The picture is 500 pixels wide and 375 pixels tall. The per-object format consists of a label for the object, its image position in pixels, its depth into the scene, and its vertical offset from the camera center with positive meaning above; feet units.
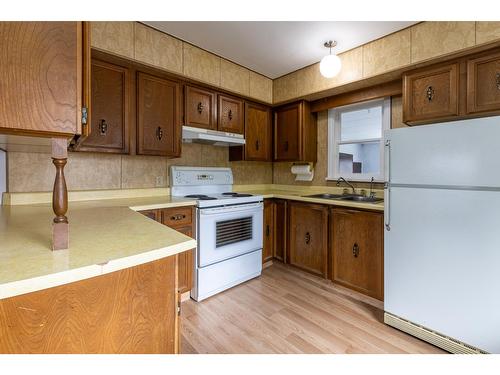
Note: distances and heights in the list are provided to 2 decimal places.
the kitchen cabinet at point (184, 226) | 6.77 -1.22
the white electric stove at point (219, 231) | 7.27 -1.53
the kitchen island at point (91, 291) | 1.92 -0.99
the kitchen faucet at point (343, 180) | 9.20 +0.15
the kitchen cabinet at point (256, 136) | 9.98 +2.04
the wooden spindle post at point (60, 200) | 2.47 -0.18
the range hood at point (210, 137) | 8.09 +1.64
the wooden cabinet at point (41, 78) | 2.13 +0.97
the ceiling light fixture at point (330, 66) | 6.86 +3.37
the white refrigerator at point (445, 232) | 4.67 -0.99
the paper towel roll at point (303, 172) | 10.59 +0.56
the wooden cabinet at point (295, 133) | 10.00 +2.19
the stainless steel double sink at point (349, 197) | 8.39 -0.45
